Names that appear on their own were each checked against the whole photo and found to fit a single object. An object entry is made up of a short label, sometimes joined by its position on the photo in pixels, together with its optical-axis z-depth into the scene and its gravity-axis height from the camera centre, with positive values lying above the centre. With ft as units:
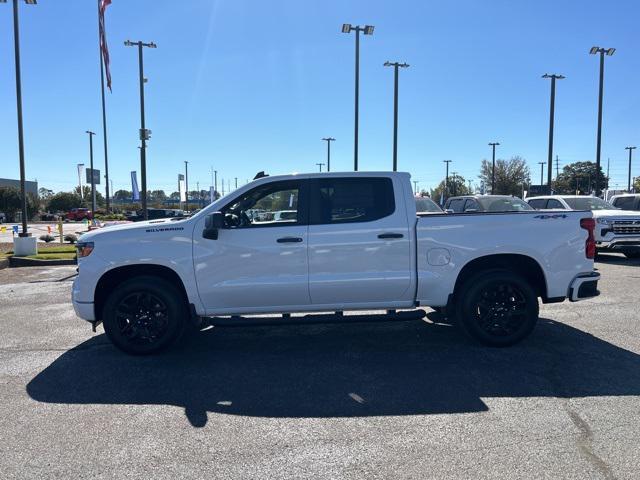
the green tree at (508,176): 246.88 +18.07
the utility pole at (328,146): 182.12 +23.97
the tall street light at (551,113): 113.80 +22.66
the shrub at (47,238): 74.84 -4.22
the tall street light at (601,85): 104.42 +26.77
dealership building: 283.18 +15.20
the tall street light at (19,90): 53.11 +12.75
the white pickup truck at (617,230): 44.14 -1.47
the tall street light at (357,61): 93.66 +28.53
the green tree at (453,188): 286.15 +15.46
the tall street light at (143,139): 68.54 +9.72
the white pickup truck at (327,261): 17.95 -1.77
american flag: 66.39 +23.26
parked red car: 188.14 -1.75
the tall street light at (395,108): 105.91 +21.86
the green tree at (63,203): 248.93 +3.57
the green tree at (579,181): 317.01 +20.91
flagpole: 89.94 +18.61
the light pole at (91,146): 156.35 +20.06
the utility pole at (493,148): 205.90 +26.51
